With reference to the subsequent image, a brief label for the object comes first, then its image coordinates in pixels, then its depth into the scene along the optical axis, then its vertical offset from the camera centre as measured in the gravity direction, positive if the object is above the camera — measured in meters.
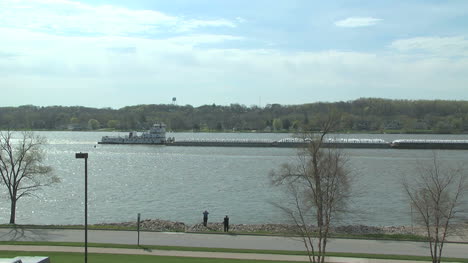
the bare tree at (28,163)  33.56 -2.64
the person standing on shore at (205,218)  30.91 -5.53
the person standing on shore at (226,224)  27.97 -5.32
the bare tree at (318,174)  19.81 -2.44
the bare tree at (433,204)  17.85 -2.73
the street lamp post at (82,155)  18.03 -1.06
